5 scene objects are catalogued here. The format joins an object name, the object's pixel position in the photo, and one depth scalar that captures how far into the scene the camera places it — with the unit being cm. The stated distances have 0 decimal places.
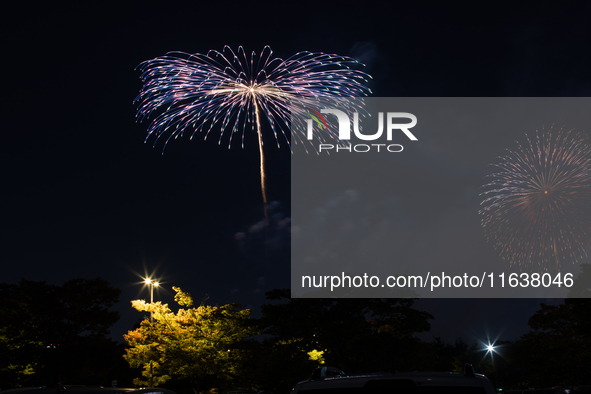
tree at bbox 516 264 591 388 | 3825
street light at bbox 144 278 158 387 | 3038
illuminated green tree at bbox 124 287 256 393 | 3259
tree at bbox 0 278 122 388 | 3550
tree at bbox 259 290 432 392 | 3612
